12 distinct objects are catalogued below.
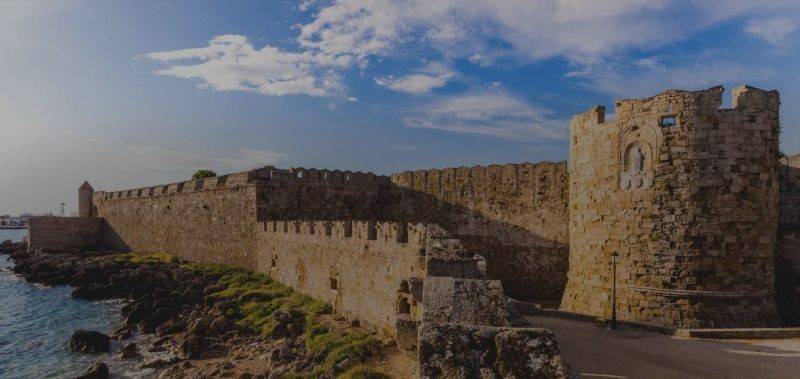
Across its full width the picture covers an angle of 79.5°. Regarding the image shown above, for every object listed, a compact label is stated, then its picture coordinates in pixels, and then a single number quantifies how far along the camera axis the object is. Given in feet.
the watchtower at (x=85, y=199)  168.86
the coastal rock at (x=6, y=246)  190.82
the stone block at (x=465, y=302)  14.99
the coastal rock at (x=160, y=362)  50.70
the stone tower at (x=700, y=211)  42.96
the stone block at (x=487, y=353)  10.95
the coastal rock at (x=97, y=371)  48.44
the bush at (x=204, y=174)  134.41
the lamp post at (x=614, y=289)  41.57
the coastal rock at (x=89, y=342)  59.00
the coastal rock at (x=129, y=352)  55.01
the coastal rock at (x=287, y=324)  52.03
